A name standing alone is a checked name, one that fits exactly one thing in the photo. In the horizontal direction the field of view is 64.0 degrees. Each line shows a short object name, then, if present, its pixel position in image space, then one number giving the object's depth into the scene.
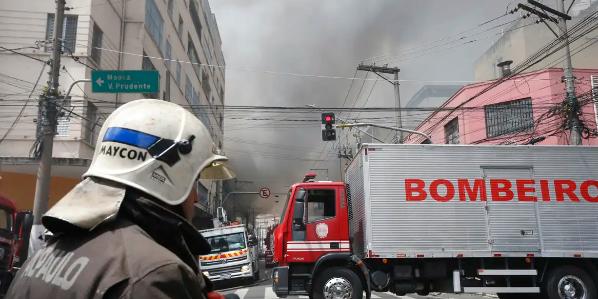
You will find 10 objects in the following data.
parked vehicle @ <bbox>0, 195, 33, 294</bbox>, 10.08
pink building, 22.00
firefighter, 1.12
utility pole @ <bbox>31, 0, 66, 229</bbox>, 12.20
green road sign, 13.31
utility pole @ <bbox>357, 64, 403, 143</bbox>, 24.87
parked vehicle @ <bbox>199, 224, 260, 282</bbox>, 20.53
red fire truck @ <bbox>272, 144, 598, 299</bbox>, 9.97
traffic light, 19.38
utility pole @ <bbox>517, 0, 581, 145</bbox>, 14.85
